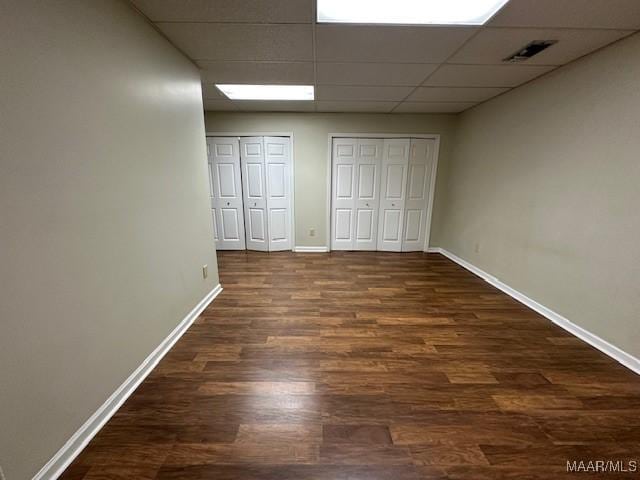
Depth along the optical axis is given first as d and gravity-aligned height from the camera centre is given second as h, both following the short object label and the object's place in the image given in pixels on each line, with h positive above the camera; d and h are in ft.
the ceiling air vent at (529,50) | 6.19 +3.34
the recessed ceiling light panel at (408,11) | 5.14 +3.47
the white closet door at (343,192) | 14.10 -0.75
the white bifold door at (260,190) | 13.98 -0.71
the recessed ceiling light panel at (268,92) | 10.04 +3.56
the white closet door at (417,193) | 14.14 -0.77
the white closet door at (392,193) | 14.11 -0.78
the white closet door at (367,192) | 14.12 -0.73
